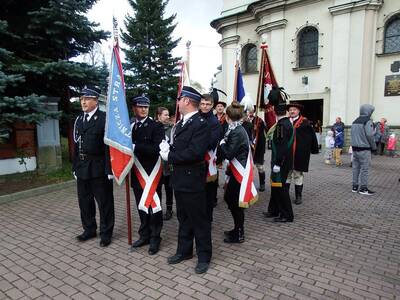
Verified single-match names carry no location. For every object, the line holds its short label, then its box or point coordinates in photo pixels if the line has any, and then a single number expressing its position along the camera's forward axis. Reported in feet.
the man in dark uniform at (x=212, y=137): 12.67
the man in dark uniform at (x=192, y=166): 11.03
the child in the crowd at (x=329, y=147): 38.19
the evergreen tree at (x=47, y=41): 24.77
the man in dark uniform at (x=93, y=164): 13.66
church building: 47.50
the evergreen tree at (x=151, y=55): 79.41
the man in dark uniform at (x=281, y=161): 16.52
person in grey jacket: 22.59
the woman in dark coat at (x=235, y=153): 13.23
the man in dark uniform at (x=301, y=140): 19.35
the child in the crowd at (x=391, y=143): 45.42
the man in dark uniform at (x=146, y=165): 13.34
